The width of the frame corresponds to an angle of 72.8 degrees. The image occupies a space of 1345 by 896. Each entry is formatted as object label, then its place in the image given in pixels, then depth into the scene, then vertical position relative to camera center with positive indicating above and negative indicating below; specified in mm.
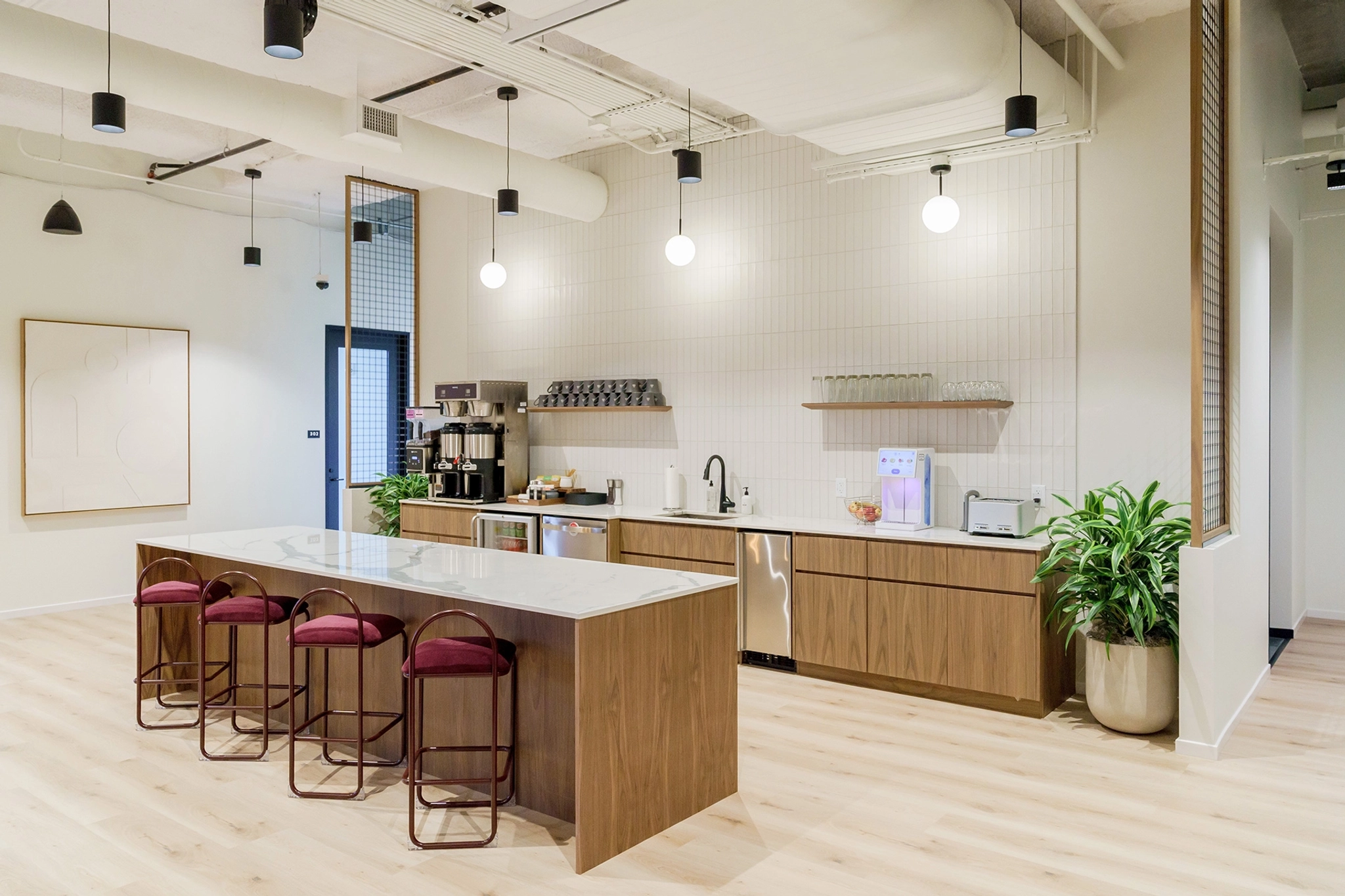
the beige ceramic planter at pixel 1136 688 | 4180 -1126
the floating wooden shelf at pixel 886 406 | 4953 +223
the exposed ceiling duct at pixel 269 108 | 4375 +1865
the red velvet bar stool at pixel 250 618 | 3959 -766
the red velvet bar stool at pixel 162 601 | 4340 -741
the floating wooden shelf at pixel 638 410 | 6407 +263
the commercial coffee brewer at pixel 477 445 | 6969 +1
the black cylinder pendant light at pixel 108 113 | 3996 +1462
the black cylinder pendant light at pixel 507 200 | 5590 +1509
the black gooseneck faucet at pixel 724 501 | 6148 -382
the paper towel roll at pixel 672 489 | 6258 -307
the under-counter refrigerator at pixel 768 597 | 5332 -903
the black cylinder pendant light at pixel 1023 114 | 3727 +1355
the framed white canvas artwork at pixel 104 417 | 6941 +224
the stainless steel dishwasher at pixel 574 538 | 6031 -628
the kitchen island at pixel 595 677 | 3000 -833
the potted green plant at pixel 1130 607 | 4176 -753
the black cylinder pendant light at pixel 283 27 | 3107 +1435
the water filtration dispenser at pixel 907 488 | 5105 -246
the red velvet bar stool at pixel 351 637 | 3496 -751
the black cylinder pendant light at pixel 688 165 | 4785 +1475
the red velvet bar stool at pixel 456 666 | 3123 -768
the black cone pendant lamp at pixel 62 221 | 6281 +1559
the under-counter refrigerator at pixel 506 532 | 6402 -628
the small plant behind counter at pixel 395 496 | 7633 -433
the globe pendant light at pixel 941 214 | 4723 +1199
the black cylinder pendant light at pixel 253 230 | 7543 +1976
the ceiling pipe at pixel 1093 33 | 3822 +1908
